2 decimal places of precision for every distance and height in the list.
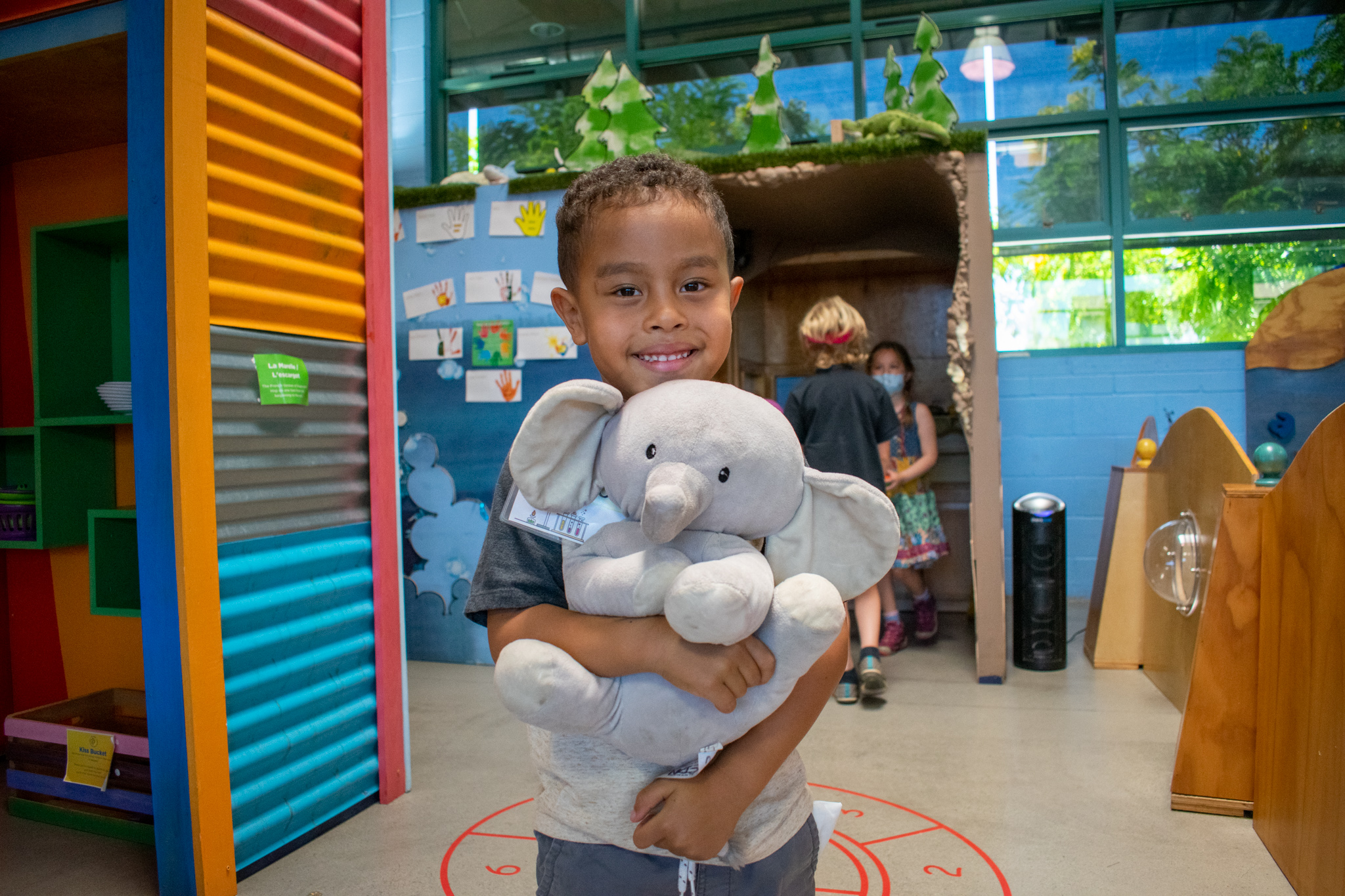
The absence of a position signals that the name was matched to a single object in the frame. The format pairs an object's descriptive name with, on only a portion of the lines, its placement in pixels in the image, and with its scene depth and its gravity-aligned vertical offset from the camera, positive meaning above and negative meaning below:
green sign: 1.88 +0.14
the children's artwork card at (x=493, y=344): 3.64 +0.40
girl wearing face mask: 3.76 -0.32
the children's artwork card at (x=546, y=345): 3.58 +0.38
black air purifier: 3.39 -0.64
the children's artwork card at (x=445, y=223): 3.71 +0.95
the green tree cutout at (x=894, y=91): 3.62 +1.47
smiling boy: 0.83 -0.20
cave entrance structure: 3.22 +0.76
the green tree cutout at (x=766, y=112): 3.68 +1.40
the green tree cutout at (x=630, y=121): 3.75 +1.40
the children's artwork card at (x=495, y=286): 3.63 +0.65
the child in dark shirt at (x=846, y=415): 3.10 +0.05
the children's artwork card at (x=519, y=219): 3.63 +0.94
